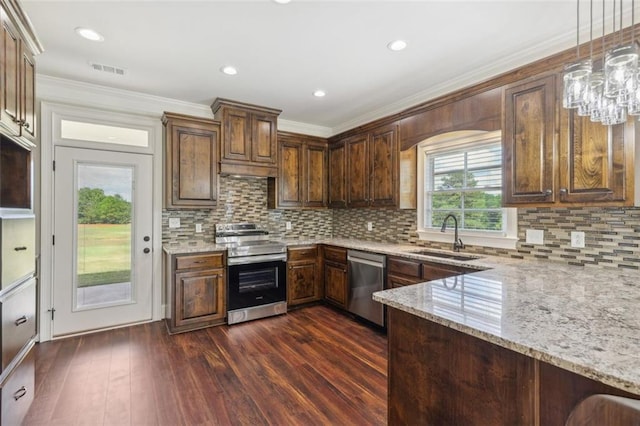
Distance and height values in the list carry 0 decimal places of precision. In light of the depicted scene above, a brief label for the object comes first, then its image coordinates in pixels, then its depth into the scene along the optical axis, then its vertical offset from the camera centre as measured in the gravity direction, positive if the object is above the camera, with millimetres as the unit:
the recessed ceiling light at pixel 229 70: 2910 +1374
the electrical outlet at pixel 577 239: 2346 -204
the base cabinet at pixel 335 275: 3916 -842
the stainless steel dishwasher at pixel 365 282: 3360 -820
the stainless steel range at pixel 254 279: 3576 -819
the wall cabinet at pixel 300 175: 4406 +556
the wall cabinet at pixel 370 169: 3691 +571
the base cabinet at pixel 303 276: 4059 -874
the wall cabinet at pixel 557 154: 1917 +409
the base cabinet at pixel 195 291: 3318 -887
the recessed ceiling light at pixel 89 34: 2318 +1371
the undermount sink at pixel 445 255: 2992 -438
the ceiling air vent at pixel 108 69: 2867 +1367
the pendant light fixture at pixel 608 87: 1331 +597
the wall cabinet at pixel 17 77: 1608 +786
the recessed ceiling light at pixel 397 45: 2455 +1365
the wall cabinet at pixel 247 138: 3799 +950
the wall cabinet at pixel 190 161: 3568 +605
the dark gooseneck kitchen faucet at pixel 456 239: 3211 -291
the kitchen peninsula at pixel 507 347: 914 -425
